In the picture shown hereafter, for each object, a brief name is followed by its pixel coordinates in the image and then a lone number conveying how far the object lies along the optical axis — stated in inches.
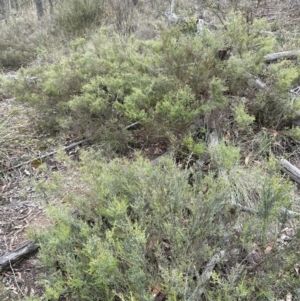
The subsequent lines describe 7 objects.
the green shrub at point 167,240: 69.4
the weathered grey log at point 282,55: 159.5
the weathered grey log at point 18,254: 98.0
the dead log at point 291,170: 110.6
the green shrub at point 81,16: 293.9
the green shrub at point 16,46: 285.3
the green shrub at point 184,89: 118.8
